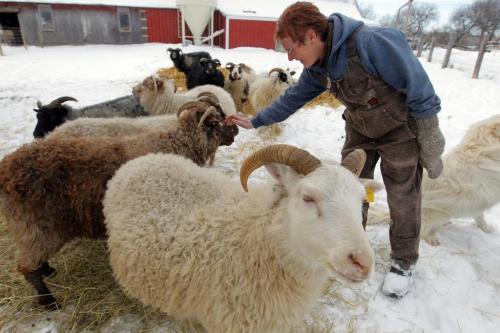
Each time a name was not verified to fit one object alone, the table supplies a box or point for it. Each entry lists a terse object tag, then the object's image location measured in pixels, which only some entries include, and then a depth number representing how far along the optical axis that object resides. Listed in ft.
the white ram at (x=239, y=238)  6.50
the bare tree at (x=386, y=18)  218.18
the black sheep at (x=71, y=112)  17.84
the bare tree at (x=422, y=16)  129.80
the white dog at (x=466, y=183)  12.34
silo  80.64
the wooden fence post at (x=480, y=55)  41.52
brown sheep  8.62
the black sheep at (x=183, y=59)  34.83
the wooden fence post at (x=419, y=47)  69.48
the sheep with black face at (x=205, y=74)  31.30
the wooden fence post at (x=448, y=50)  52.11
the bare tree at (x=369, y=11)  233.96
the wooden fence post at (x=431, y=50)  60.49
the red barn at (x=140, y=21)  74.90
